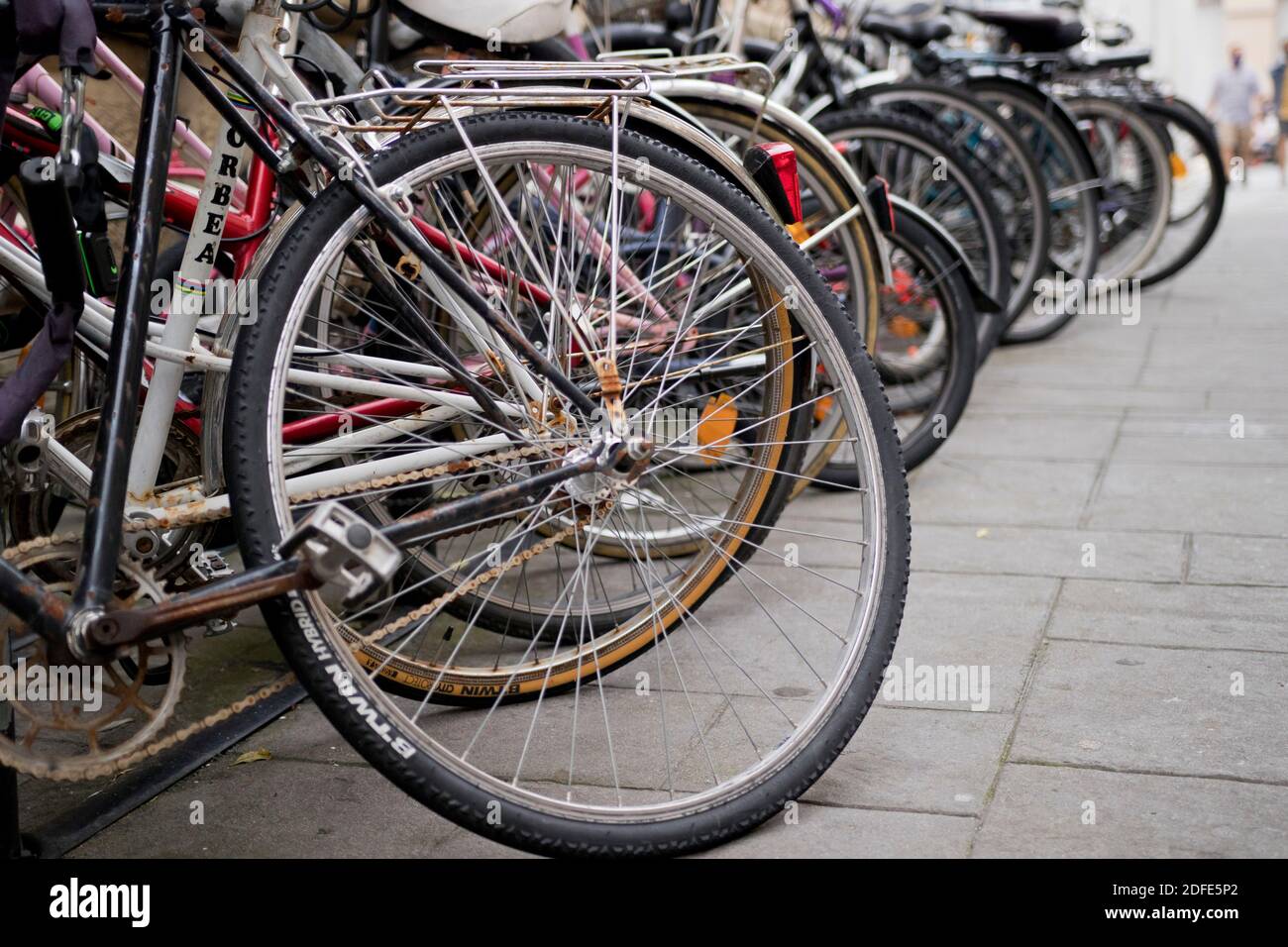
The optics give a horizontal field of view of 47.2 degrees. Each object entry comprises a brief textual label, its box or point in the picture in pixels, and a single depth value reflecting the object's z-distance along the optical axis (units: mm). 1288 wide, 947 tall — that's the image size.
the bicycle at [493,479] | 2117
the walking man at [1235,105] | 18578
